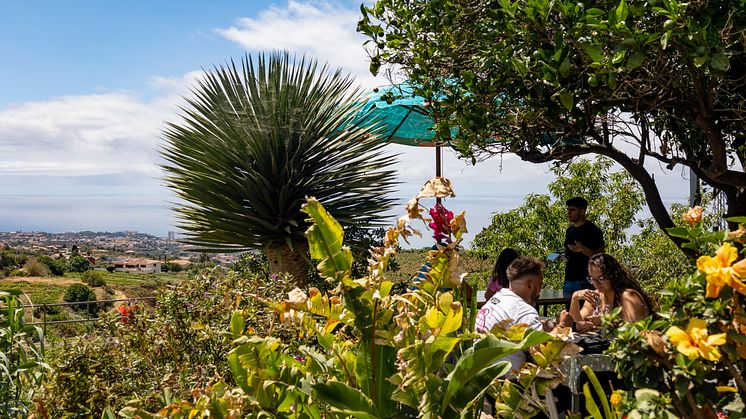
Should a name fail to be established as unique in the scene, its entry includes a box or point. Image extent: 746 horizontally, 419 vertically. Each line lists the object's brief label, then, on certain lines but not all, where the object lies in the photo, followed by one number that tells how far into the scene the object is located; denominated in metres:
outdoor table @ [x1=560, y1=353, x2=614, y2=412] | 2.57
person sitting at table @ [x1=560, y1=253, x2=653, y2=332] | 4.05
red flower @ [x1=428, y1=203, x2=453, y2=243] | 1.89
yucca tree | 8.97
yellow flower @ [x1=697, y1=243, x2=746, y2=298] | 1.18
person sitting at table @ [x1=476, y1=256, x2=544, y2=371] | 3.42
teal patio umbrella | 6.93
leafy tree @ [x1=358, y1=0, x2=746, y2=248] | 3.00
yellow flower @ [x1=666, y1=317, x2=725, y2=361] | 1.17
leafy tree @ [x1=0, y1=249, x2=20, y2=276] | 24.88
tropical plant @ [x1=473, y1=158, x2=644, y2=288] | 8.52
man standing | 5.64
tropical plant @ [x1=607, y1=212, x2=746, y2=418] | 1.19
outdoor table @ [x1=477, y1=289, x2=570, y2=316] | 5.63
